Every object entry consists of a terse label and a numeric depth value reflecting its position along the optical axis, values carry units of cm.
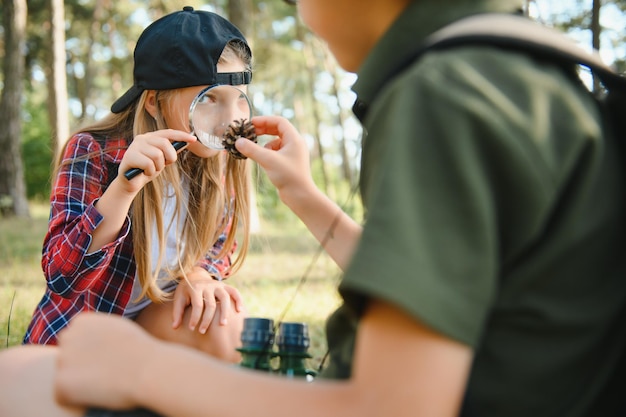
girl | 230
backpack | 96
